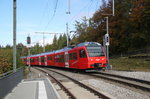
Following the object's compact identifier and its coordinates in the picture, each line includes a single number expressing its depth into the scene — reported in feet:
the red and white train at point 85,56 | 69.62
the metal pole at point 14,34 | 44.75
